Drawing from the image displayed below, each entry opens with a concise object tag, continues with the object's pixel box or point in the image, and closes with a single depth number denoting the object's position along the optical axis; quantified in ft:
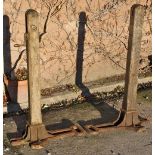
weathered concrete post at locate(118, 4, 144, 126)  17.35
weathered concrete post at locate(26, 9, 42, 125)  15.68
